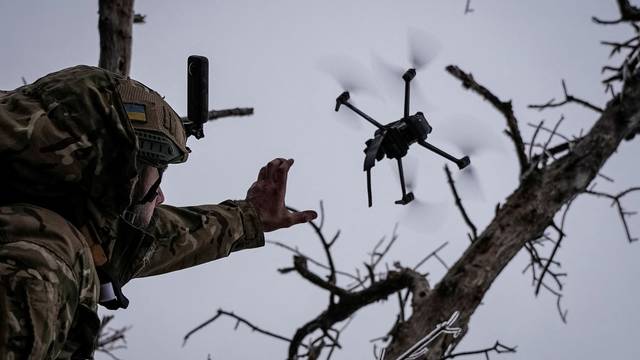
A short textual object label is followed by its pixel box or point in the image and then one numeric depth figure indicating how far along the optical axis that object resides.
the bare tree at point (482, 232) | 3.71
